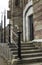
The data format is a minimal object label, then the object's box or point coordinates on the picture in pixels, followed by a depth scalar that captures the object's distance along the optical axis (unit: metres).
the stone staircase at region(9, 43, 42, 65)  3.60
